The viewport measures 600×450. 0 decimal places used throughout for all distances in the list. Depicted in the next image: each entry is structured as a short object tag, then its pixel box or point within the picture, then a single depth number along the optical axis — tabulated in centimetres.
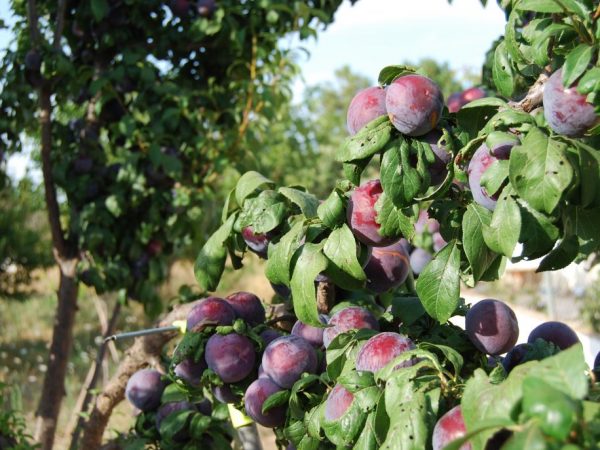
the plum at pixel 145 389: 145
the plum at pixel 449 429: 69
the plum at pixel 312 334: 114
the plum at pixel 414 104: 82
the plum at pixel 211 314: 115
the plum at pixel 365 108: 90
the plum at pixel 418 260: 140
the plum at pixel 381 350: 85
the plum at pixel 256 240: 110
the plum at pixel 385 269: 112
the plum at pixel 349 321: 103
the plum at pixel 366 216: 92
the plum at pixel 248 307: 121
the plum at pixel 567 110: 71
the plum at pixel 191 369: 115
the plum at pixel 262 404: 105
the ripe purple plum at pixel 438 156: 86
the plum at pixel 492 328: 90
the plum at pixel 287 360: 103
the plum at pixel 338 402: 84
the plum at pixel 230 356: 108
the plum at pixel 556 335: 100
